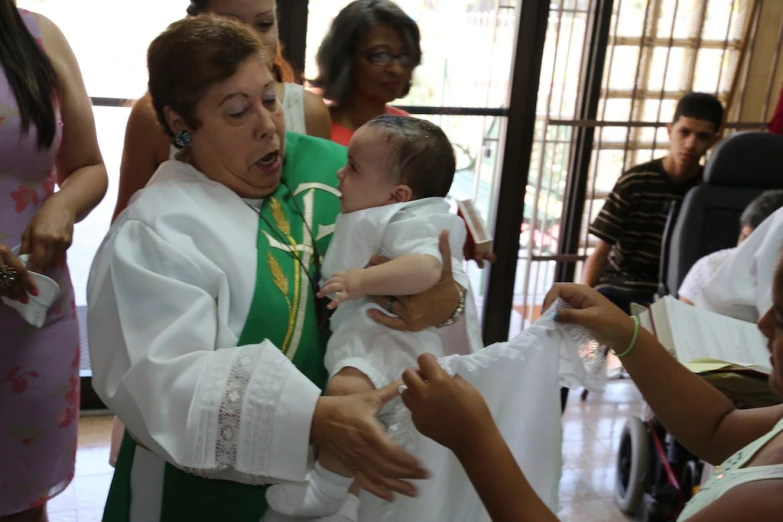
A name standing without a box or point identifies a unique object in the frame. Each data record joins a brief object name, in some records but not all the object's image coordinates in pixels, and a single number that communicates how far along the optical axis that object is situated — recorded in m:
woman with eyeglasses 2.26
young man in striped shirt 3.19
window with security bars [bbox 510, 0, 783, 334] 3.38
